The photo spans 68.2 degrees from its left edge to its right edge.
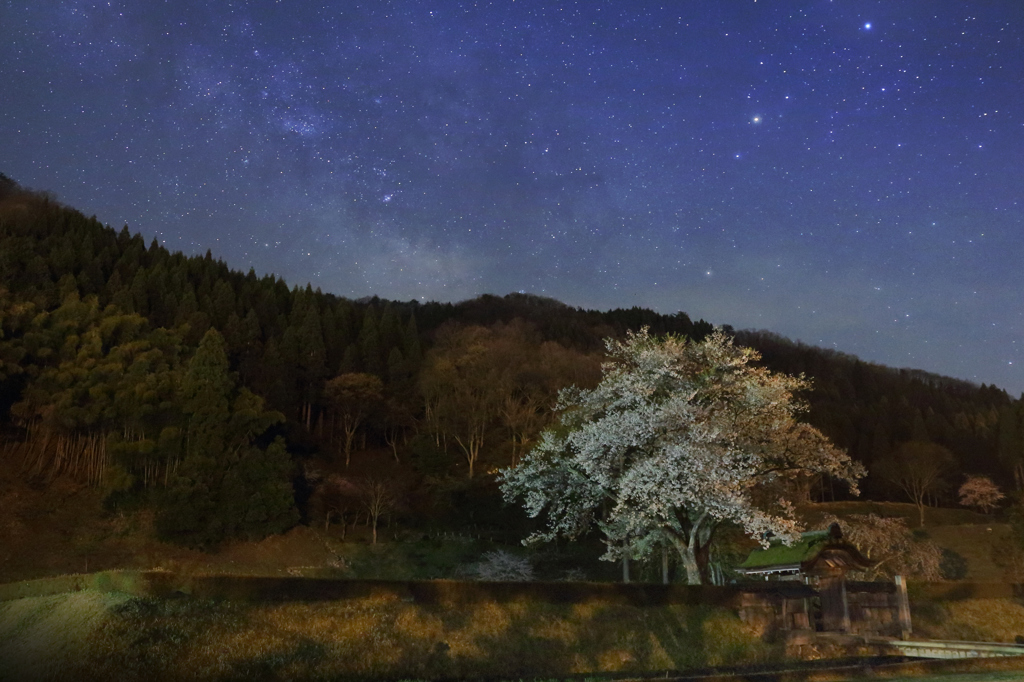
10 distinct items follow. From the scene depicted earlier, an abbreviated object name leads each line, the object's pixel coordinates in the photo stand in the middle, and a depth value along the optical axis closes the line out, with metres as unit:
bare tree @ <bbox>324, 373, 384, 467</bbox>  65.69
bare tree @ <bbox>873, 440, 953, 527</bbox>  67.12
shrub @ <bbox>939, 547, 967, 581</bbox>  45.31
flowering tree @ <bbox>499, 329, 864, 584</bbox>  22.27
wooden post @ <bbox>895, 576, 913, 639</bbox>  22.70
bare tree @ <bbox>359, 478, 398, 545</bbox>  48.53
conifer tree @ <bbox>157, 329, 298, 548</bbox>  42.25
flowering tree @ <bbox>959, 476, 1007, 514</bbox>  66.88
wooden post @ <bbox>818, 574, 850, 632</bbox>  20.97
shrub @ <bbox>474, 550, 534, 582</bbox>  43.16
